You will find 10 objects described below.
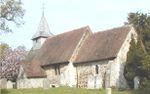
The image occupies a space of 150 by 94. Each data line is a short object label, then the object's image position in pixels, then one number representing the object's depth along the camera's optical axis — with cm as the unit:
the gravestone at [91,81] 4558
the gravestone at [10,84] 5716
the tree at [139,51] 3915
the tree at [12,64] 6109
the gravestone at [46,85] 4190
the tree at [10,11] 3092
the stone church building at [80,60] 4331
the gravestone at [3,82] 4322
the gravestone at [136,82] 4000
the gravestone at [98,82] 4449
